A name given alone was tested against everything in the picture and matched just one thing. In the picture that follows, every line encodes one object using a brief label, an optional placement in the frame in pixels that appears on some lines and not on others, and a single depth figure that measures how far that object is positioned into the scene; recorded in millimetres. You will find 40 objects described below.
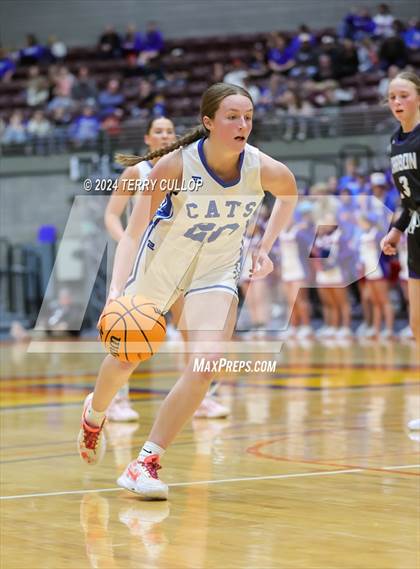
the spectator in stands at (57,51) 25844
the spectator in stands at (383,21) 21625
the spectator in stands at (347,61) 20672
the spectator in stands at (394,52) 20203
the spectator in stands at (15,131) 22359
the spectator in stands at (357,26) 21781
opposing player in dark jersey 6828
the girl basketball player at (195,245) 5012
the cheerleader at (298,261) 16859
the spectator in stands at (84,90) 23469
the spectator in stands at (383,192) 15508
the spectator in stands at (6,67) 25656
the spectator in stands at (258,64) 21859
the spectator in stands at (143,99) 22236
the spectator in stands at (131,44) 25062
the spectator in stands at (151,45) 24734
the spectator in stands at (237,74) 21877
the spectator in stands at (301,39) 22131
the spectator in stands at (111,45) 25250
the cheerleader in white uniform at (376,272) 15625
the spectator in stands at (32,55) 25922
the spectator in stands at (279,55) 21861
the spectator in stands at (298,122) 19406
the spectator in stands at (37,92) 24172
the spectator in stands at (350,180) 16266
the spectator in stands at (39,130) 21891
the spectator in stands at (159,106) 21484
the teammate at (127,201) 7309
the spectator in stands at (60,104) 23166
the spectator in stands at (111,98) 22953
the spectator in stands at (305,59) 21141
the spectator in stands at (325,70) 20734
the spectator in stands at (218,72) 22500
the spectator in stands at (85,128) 21375
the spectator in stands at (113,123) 21016
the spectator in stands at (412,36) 20750
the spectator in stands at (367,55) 20844
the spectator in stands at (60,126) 21688
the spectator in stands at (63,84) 23875
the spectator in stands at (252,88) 21219
